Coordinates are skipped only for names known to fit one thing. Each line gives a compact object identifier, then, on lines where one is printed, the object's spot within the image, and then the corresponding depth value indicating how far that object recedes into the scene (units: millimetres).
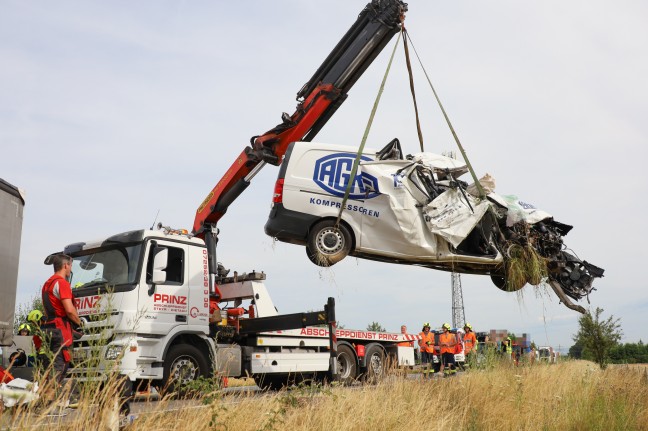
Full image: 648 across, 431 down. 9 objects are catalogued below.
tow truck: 9312
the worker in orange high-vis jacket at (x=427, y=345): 16391
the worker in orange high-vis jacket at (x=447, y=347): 15852
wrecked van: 8336
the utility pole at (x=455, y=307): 38312
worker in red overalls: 6488
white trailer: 6605
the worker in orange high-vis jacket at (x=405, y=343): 14352
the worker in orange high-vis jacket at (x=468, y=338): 17078
